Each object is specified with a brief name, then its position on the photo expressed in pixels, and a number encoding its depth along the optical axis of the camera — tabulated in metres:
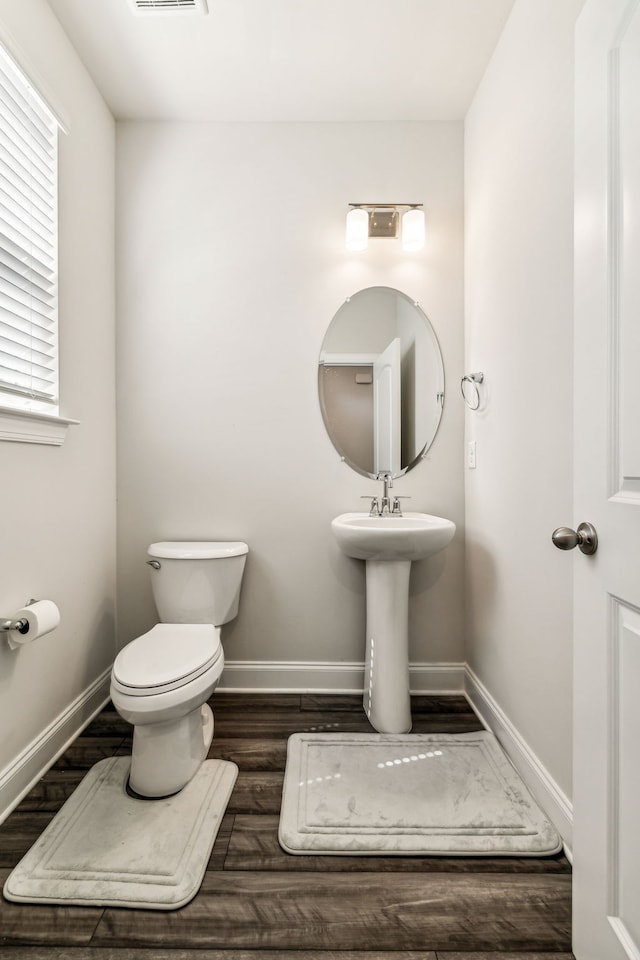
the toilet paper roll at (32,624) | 1.39
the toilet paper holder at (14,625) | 1.36
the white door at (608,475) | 0.78
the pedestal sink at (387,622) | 1.80
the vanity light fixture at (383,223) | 2.06
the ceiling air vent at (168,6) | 1.56
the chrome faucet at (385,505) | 2.07
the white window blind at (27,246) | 1.46
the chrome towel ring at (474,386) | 1.96
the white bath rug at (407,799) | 1.30
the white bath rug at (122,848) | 1.16
